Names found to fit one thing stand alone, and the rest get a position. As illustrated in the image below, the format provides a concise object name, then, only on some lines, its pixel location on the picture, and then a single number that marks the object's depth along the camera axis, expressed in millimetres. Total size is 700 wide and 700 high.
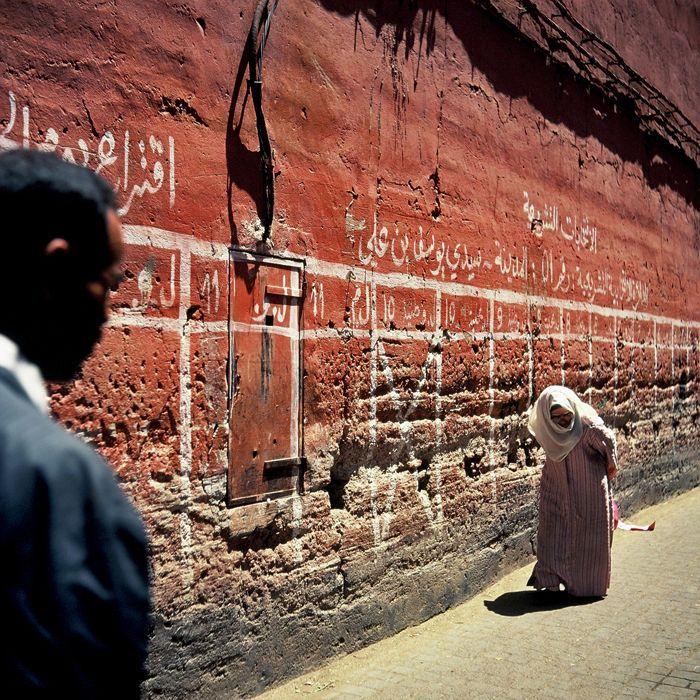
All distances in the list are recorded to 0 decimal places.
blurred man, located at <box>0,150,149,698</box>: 904
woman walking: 5438
